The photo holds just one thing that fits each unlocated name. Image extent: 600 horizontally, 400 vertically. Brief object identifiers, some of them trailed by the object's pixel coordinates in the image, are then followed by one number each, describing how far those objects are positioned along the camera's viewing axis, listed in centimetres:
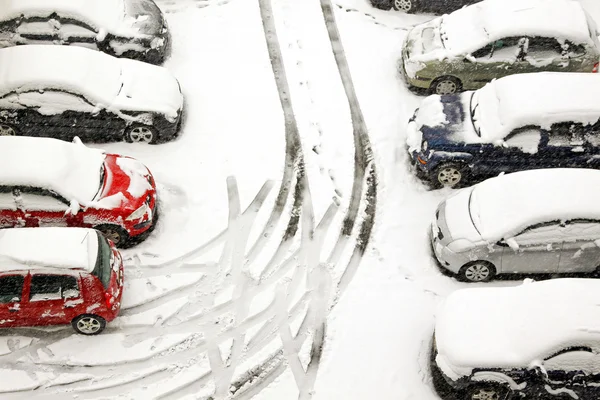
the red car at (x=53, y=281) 942
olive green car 1308
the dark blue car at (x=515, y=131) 1141
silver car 1005
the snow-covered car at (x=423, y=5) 1595
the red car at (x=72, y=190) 1040
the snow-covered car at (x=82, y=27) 1353
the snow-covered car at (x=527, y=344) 854
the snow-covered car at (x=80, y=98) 1205
